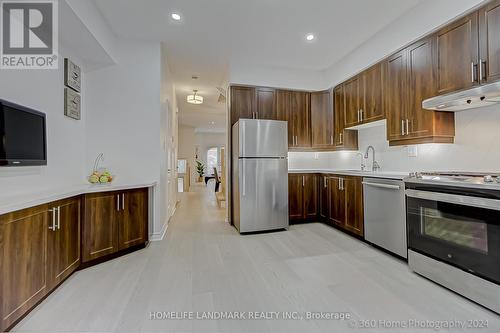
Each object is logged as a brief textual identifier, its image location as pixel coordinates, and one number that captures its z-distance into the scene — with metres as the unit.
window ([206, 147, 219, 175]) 13.75
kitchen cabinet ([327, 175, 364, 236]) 3.29
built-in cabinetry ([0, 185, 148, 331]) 1.56
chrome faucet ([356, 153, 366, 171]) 3.94
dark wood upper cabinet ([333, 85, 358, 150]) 4.11
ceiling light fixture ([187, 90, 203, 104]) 5.64
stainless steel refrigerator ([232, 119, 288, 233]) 3.67
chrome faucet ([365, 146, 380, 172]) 3.65
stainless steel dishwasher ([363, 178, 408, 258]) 2.61
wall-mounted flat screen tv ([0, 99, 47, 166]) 1.81
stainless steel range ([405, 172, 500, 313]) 1.72
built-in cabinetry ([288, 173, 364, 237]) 3.36
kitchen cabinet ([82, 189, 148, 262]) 2.53
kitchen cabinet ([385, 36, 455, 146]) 2.58
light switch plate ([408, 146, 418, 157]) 3.06
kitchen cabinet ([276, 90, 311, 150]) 4.38
